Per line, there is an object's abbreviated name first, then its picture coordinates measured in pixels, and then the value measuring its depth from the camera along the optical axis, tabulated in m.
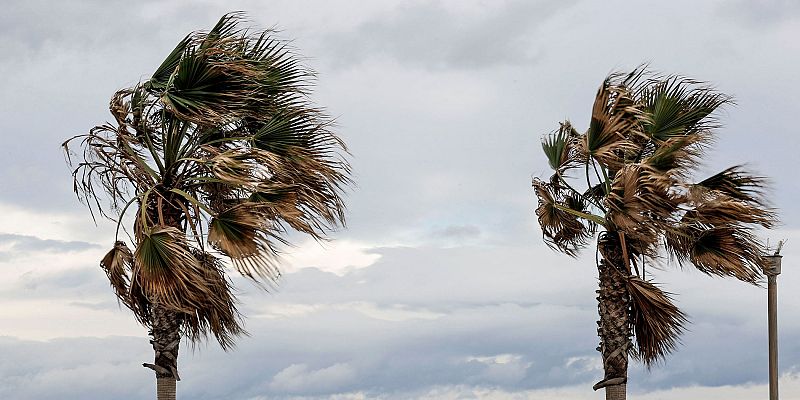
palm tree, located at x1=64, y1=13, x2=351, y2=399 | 13.85
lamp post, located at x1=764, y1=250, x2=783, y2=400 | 15.95
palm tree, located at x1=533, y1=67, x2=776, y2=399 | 14.90
